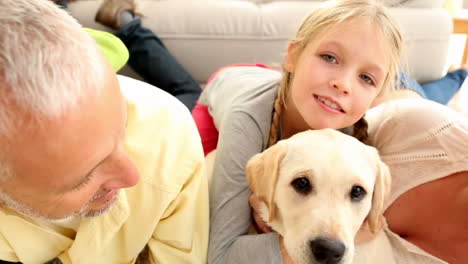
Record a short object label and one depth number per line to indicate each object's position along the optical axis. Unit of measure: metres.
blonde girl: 0.99
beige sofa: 1.86
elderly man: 0.54
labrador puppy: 0.82
